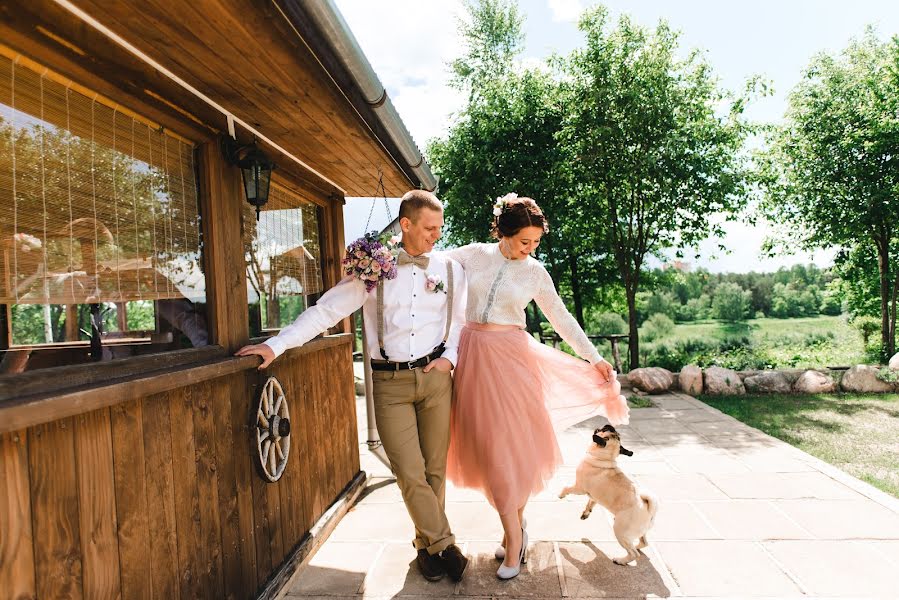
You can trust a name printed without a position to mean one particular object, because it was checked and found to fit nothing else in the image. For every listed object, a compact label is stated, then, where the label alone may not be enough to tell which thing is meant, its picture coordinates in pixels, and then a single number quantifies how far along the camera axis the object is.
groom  2.79
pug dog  2.85
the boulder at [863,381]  7.41
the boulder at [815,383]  7.56
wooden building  1.55
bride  2.84
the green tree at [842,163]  8.79
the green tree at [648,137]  9.35
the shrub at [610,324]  16.27
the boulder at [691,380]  8.00
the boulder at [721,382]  7.84
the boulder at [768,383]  7.69
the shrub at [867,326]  10.79
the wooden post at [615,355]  9.76
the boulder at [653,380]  8.08
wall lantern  2.69
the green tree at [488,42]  16.16
